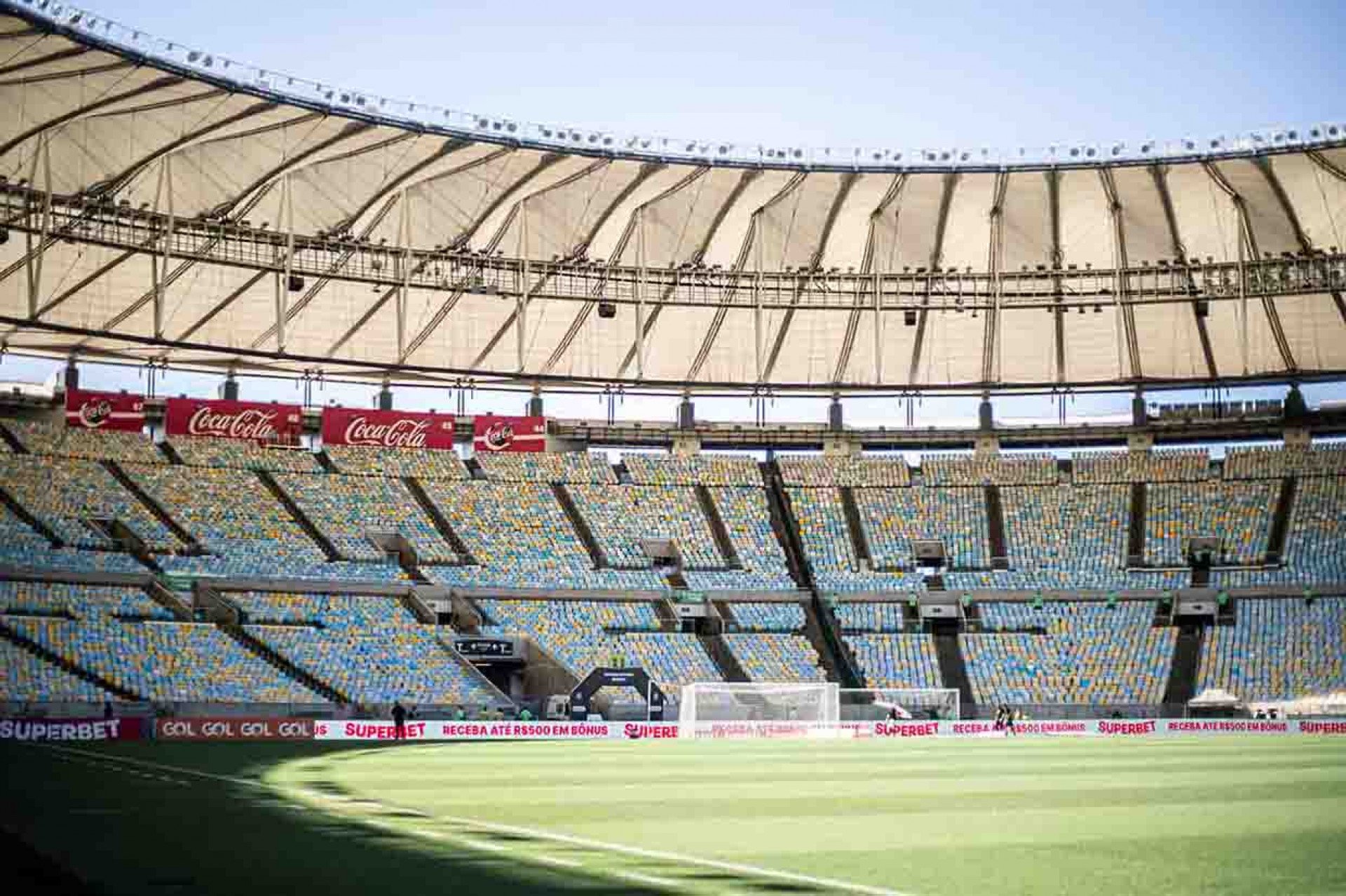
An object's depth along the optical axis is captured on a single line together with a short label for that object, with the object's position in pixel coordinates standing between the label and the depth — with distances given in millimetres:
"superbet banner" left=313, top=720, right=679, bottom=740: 48406
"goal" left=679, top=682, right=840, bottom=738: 51344
